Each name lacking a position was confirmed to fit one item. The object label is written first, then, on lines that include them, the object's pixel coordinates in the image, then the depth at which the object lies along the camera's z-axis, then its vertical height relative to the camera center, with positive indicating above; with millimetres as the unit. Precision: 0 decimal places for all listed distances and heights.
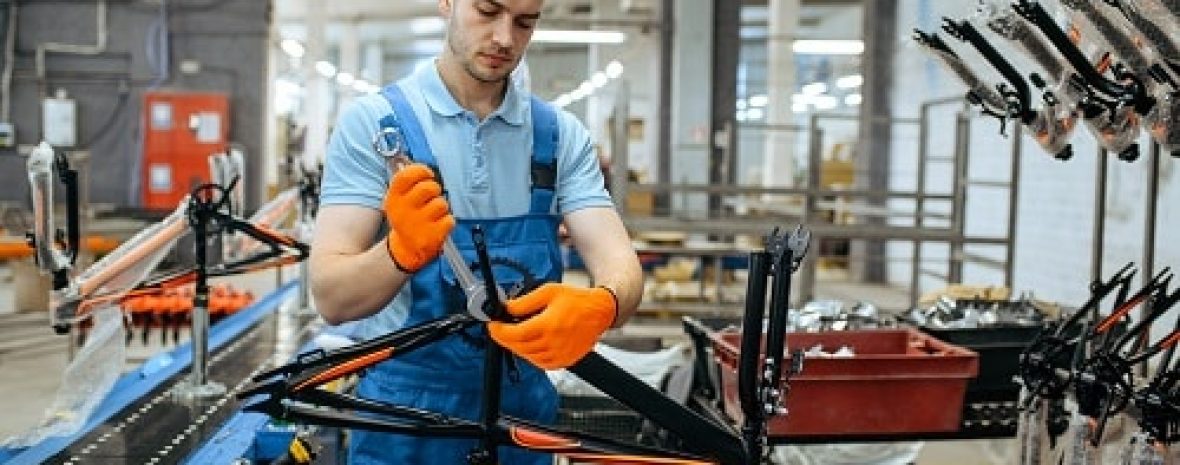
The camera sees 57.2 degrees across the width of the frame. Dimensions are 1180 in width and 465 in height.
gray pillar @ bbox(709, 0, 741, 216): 9875 +903
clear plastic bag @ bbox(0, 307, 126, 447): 2561 -584
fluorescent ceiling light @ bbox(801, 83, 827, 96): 14206 +1034
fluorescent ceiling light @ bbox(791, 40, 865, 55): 11798 +1337
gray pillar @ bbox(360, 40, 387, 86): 19234 +1774
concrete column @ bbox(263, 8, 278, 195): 8695 +219
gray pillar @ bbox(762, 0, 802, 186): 9750 +755
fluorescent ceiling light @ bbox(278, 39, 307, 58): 10406 +1119
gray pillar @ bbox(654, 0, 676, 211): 10273 +717
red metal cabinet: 8156 +77
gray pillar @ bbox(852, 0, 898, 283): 7148 +459
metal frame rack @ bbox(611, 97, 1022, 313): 5375 -301
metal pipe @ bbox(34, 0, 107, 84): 8367 +790
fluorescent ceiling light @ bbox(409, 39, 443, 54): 17658 +1917
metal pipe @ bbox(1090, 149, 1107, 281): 3567 -165
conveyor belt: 2443 -678
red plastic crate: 2631 -556
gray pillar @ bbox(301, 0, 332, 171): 11258 +897
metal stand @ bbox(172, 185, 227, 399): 3012 -414
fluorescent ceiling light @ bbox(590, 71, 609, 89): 12279 +936
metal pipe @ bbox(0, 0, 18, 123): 8367 +652
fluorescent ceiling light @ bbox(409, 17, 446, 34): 15934 +2058
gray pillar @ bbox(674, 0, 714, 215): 9930 +775
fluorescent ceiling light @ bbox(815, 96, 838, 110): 15508 +959
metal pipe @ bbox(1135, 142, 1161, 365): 3252 -113
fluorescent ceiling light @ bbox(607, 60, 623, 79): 11375 +999
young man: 1275 -63
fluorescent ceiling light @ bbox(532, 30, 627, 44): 9150 +1178
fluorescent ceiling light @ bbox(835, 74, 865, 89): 12595 +1061
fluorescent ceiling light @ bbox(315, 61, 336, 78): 12071 +988
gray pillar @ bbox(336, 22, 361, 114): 15945 +1571
